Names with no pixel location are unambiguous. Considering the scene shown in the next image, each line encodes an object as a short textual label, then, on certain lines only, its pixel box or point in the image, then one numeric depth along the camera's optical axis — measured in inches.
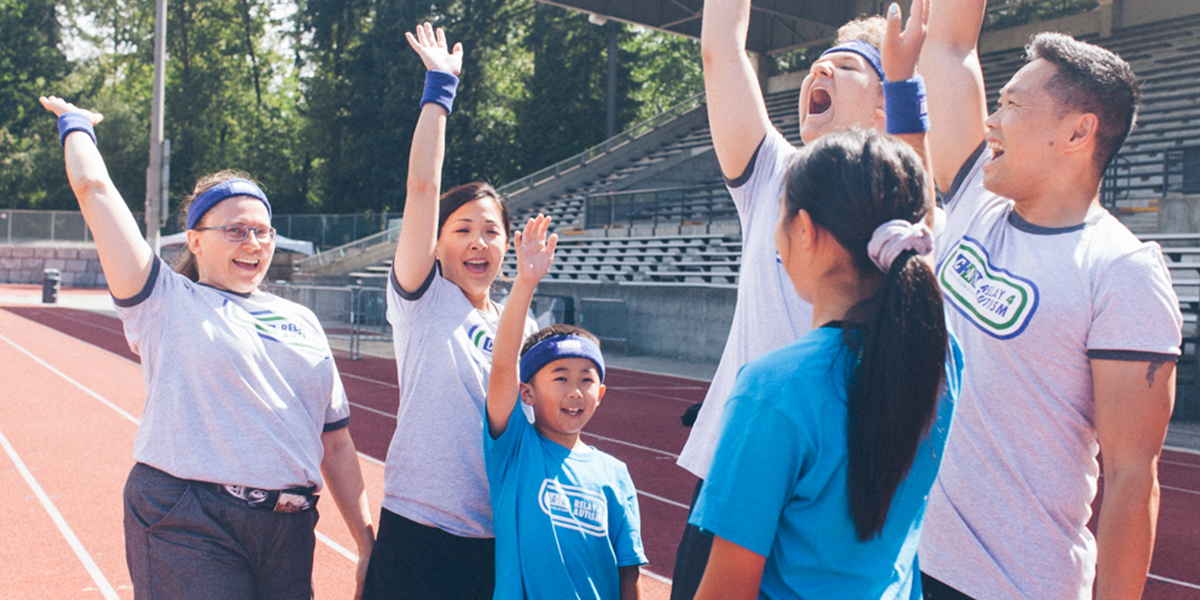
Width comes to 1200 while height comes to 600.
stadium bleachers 775.7
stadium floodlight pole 705.0
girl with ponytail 59.8
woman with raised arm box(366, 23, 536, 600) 113.9
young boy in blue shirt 108.3
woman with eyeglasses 104.8
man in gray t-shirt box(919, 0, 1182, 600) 79.6
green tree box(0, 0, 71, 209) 1872.5
